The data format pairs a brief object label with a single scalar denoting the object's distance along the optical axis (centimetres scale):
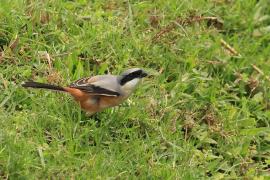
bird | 1132
